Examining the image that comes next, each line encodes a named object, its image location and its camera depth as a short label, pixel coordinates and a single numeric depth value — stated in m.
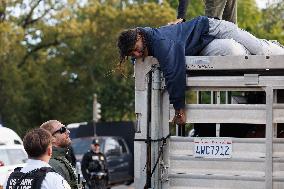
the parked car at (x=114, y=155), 24.09
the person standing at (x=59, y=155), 6.70
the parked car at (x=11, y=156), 15.59
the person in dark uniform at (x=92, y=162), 19.55
